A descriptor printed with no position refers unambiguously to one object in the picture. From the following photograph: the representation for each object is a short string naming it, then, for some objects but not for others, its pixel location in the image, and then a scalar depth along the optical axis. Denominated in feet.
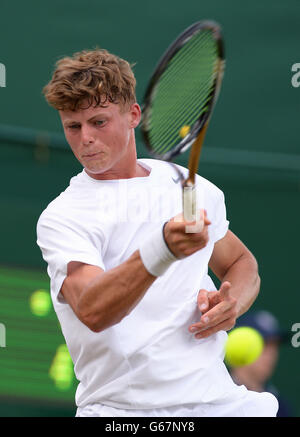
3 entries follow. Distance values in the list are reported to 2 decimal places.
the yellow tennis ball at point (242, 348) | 23.38
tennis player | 16.01
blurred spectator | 24.22
